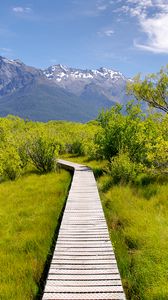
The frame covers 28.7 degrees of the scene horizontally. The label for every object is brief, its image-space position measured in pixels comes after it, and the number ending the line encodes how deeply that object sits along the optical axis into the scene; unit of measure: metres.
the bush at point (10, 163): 25.33
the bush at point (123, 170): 17.56
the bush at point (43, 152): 26.53
